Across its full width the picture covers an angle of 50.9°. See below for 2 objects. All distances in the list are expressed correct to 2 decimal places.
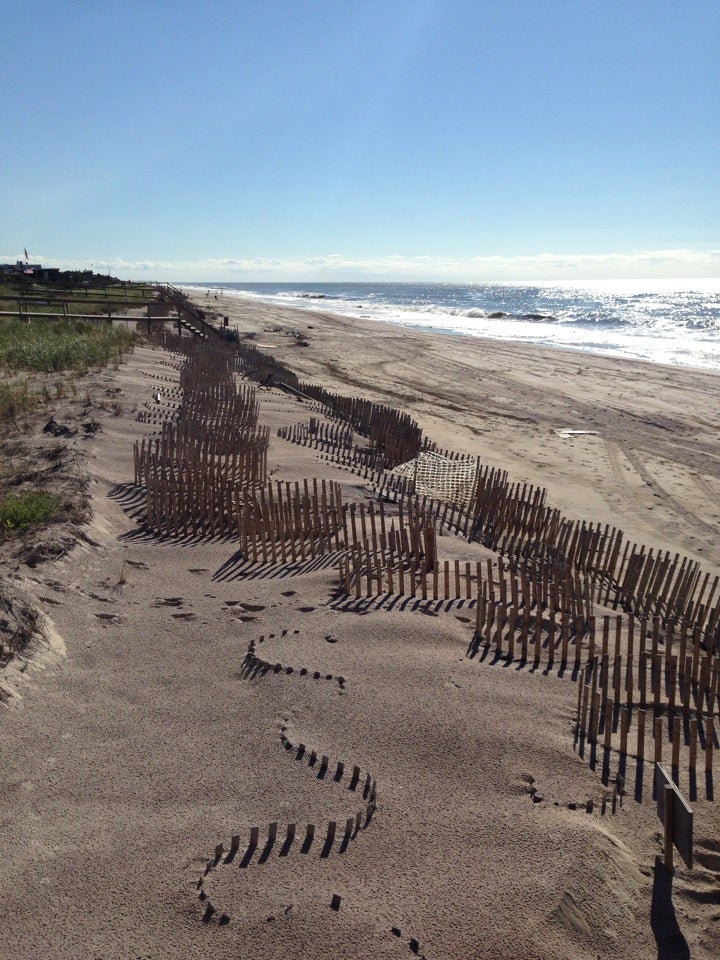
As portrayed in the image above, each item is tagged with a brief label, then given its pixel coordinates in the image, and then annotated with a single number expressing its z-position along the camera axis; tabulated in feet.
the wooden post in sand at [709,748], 14.66
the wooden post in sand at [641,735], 14.47
